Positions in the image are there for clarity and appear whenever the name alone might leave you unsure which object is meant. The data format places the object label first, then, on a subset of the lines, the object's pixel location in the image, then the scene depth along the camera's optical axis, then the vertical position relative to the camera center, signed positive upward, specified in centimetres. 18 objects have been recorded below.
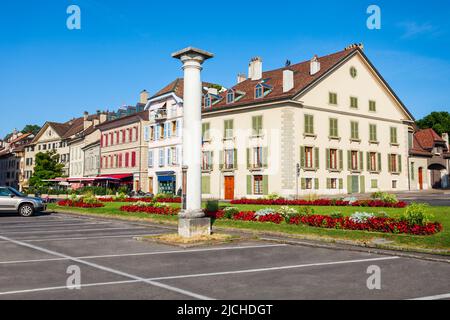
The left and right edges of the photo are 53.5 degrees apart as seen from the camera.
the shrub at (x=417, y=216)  1218 -67
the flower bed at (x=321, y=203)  2153 -59
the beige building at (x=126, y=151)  5266 +520
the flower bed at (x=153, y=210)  2070 -87
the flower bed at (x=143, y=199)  2972 -53
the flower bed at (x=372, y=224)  1183 -96
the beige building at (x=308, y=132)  3697 +536
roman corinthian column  1239 +127
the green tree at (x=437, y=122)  6712 +1088
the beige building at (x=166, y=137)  4719 +607
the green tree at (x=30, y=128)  12152 +1771
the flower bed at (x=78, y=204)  2802 -76
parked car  2236 -58
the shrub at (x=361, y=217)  1347 -76
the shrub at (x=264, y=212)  1674 -76
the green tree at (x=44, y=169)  6384 +339
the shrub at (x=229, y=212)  1788 -82
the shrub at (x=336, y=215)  1492 -78
